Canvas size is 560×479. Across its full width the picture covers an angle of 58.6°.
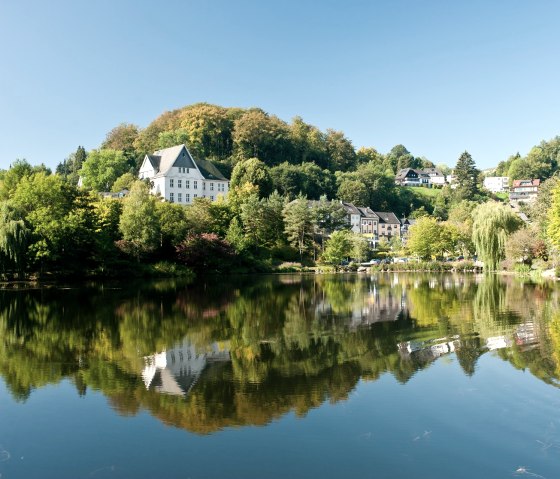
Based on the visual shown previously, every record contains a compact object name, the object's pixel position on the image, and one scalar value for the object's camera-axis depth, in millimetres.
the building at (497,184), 165125
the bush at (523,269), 50100
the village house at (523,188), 144025
